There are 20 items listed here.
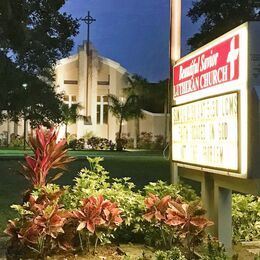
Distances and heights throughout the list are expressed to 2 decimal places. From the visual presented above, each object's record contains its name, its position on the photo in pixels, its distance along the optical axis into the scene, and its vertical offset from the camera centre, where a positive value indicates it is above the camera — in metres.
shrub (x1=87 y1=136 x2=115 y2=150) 53.41 +0.08
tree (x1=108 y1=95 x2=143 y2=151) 54.06 +3.63
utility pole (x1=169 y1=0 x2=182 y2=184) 8.27 +1.72
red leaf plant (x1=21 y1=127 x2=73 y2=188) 7.12 -0.15
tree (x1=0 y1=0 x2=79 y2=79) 27.63 +5.63
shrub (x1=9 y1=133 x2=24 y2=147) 58.22 +0.45
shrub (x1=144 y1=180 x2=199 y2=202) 7.52 -0.63
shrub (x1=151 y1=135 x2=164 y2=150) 57.25 +0.22
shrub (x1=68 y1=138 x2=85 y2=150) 52.09 +0.06
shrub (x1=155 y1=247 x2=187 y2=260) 5.32 -1.07
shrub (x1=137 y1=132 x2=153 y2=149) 57.78 +0.53
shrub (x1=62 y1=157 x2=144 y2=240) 7.00 -0.66
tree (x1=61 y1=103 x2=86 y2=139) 52.78 +3.08
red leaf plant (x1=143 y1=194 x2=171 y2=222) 6.43 -0.75
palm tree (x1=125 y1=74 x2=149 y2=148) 56.59 +5.99
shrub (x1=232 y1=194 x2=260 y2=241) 7.69 -1.05
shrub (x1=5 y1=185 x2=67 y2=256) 6.17 -0.89
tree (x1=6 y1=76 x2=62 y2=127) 29.06 +2.25
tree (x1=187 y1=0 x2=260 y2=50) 27.45 +6.74
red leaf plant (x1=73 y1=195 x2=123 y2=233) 6.27 -0.81
